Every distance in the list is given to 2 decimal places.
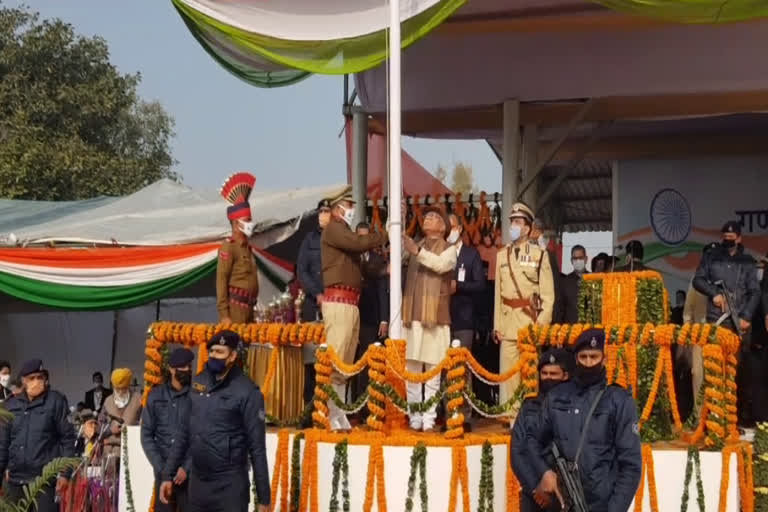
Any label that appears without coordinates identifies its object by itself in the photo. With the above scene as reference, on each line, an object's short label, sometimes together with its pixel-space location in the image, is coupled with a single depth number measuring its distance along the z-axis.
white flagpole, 9.41
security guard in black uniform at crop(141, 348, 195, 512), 8.45
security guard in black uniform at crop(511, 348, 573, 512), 6.51
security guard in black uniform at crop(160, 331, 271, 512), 7.51
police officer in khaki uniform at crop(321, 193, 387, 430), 10.00
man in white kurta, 9.95
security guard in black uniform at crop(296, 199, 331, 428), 11.23
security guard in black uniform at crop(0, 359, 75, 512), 9.38
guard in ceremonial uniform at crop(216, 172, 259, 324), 10.66
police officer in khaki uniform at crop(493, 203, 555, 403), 10.12
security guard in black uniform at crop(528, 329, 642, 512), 6.19
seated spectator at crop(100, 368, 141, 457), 11.52
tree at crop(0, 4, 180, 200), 27.47
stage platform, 8.95
